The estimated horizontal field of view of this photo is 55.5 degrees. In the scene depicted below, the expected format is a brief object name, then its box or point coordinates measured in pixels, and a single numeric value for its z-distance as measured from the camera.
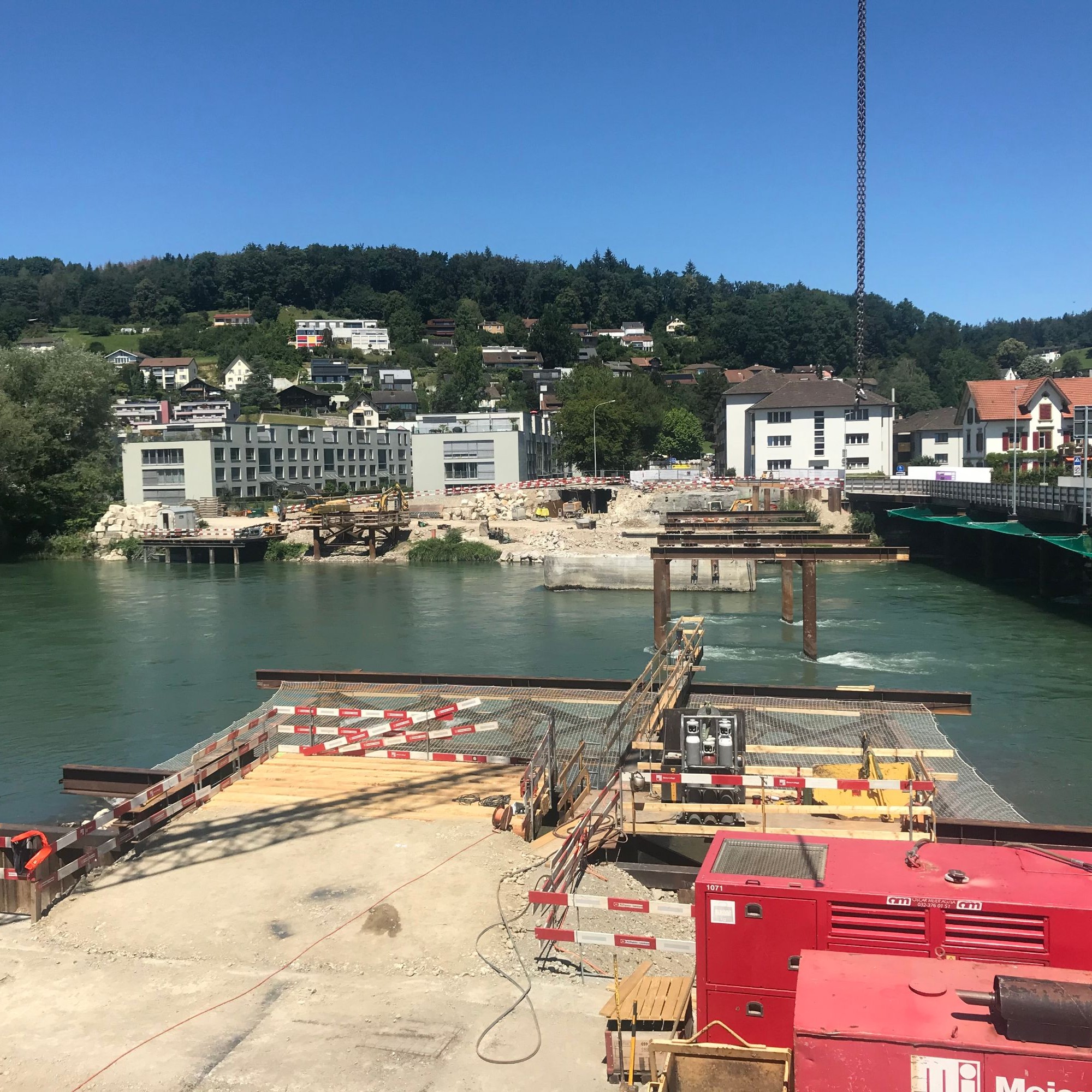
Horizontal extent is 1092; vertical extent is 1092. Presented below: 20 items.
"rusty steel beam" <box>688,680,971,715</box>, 19.45
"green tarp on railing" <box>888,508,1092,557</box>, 37.00
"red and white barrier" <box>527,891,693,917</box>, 9.52
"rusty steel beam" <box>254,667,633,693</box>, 20.81
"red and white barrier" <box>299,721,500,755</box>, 16.25
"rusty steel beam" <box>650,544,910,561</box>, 29.34
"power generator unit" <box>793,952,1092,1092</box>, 4.81
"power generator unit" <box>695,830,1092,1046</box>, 6.28
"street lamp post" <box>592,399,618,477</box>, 77.31
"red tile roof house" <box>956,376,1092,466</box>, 67.19
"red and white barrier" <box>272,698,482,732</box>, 16.45
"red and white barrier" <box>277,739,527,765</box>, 15.54
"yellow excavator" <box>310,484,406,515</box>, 64.81
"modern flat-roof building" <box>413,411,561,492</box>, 79.12
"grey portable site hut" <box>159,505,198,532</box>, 66.62
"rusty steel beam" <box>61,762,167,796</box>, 15.72
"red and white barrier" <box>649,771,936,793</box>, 12.05
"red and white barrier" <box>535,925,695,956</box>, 9.09
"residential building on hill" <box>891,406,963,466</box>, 89.94
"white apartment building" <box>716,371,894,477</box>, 79.19
